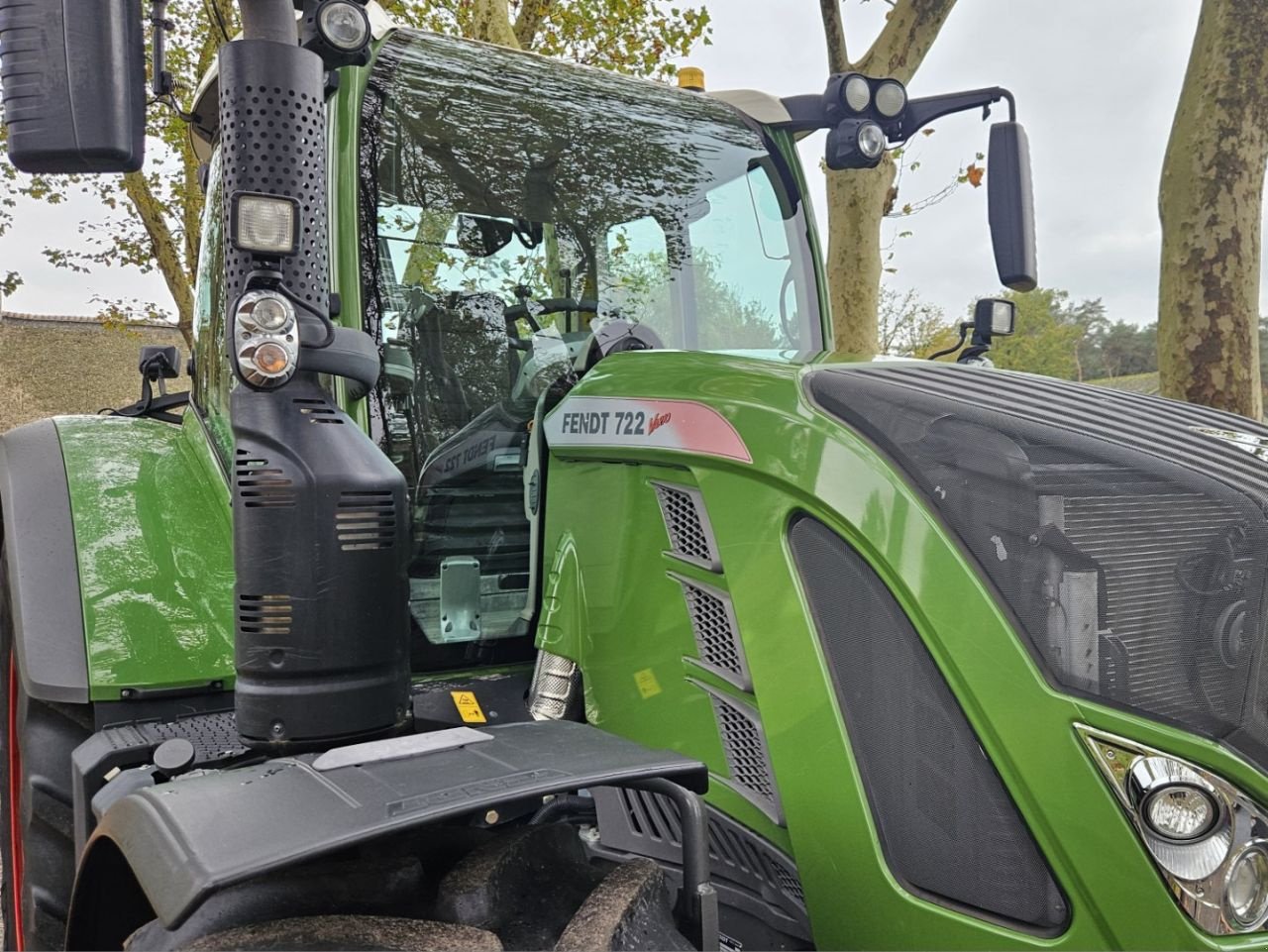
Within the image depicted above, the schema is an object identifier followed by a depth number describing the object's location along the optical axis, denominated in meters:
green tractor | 1.38
